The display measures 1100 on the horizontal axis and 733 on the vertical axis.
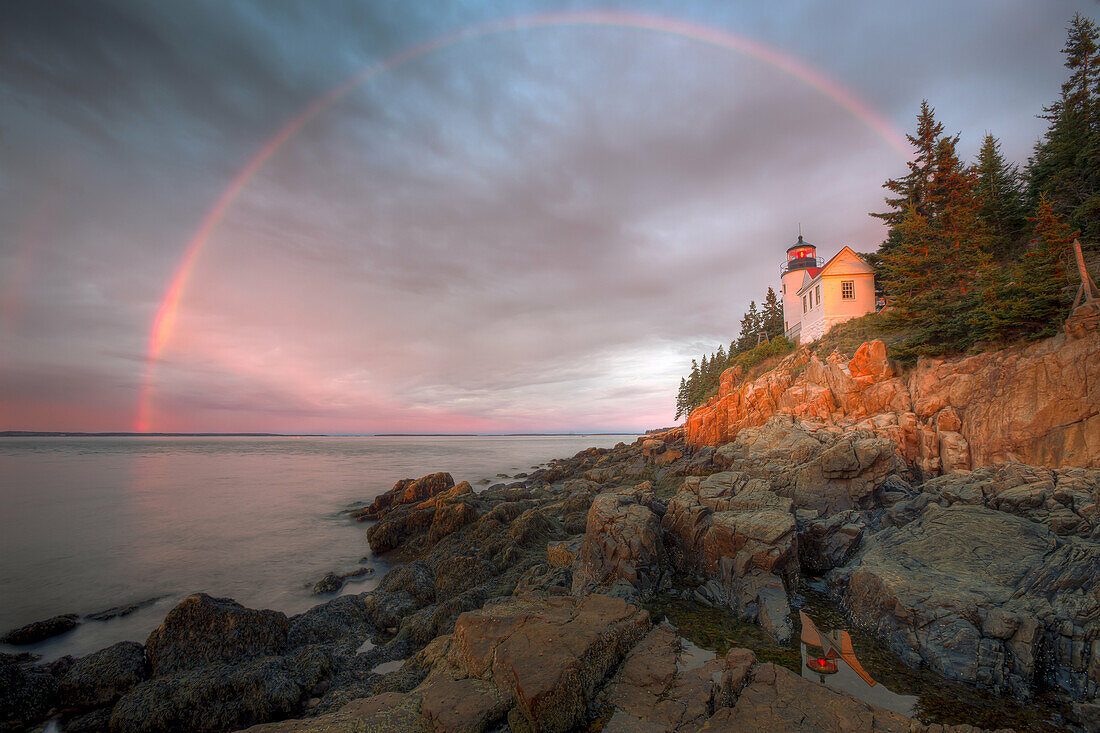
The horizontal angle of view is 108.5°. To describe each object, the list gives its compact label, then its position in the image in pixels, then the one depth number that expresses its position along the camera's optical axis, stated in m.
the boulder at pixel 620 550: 10.91
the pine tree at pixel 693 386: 63.63
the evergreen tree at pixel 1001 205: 30.70
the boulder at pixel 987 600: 7.00
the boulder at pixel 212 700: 6.75
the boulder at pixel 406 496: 24.55
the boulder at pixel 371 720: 5.48
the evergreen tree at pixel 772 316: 52.31
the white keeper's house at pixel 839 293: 32.72
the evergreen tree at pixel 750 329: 53.12
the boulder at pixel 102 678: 7.42
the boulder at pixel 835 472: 14.91
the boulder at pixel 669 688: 5.60
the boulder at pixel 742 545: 9.68
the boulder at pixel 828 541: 11.66
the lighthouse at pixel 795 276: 41.66
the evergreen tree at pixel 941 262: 20.09
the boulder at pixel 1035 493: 10.27
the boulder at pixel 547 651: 5.62
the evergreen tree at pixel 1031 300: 15.98
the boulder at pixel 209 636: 8.34
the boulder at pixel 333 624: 9.74
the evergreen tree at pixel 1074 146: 26.81
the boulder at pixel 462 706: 5.45
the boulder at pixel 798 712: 5.14
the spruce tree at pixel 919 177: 30.94
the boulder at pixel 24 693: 6.95
